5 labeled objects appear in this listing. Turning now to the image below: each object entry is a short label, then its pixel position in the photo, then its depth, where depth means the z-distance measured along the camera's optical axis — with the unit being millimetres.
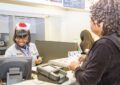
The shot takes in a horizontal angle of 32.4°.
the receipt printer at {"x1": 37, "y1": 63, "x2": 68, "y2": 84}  1769
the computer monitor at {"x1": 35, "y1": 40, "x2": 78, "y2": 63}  2771
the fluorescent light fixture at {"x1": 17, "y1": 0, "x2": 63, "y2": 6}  3563
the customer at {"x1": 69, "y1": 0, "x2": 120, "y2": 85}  1231
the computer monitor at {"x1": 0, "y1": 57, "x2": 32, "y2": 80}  1953
